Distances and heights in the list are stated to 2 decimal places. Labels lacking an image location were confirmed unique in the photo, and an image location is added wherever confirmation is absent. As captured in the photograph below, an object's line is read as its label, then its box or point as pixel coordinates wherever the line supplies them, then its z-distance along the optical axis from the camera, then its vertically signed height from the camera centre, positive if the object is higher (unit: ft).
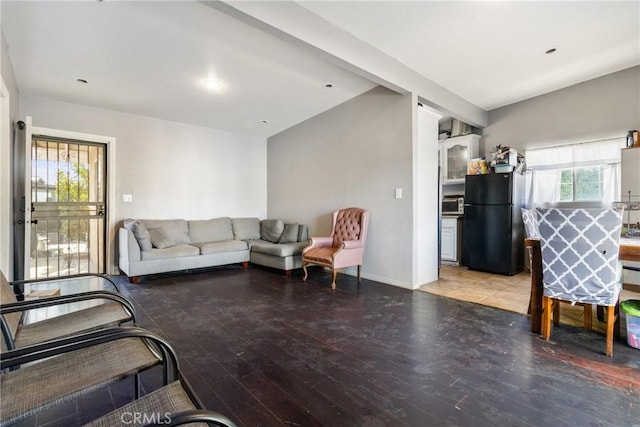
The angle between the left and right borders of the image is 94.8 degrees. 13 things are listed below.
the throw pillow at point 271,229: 17.38 -1.02
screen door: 13.26 +0.27
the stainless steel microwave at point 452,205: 17.20 +0.47
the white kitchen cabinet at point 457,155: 17.21 +3.51
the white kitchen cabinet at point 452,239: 17.29 -1.53
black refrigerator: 14.61 -0.48
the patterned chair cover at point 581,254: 6.62 -0.95
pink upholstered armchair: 12.83 -1.45
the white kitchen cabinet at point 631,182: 11.65 +1.28
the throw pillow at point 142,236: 13.58 -1.10
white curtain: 13.20 +2.38
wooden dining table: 8.01 -1.91
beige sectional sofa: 13.58 -1.67
